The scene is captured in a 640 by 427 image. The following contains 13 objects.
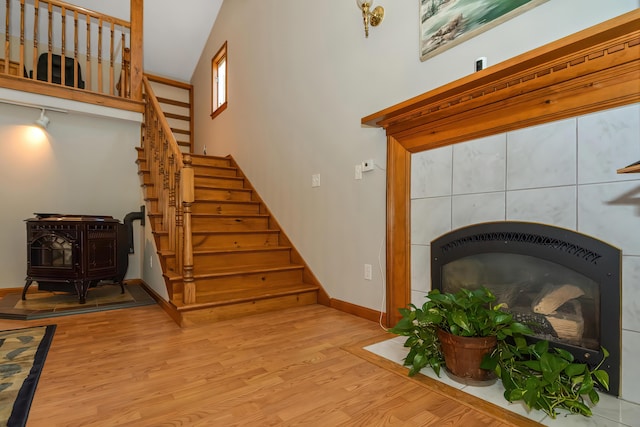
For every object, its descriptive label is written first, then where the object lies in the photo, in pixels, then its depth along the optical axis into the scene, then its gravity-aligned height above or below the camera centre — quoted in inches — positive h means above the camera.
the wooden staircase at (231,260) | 100.9 -19.3
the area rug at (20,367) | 50.6 -31.6
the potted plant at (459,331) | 58.1 -22.5
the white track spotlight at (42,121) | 141.1 +36.9
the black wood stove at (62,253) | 115.3 -16.3
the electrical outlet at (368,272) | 98.0 -19.3
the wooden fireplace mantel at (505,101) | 51.7 +21.4
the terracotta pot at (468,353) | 58.3 -26.3
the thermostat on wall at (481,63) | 69.2 +30.4
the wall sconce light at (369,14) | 90.1 +54.7
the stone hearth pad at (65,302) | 103.5 -33.8
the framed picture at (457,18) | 67.6 +41.8
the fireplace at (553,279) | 54.4 -13.6
